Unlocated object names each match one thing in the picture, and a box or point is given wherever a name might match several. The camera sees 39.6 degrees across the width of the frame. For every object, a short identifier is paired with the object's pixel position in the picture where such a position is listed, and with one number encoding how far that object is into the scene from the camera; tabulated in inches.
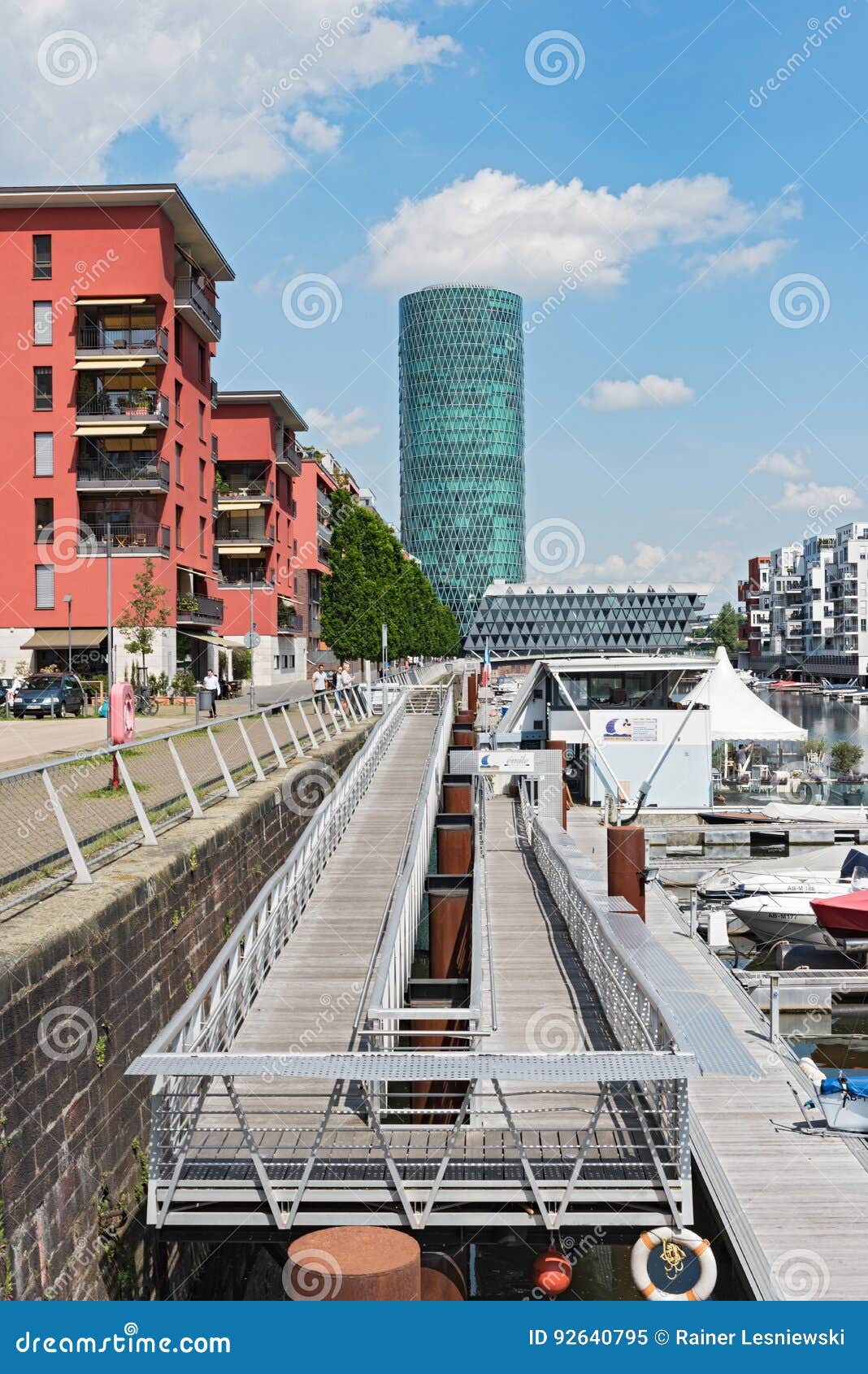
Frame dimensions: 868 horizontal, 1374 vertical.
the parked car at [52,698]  1300.4
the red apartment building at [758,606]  7431.1
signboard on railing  1002.7
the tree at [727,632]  7578.7
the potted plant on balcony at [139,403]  1780.3
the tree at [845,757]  1930.4
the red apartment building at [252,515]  2484.0
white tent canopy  1432.1
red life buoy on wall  573.3
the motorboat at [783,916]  978.7
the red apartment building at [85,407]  1743.4
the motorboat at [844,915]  924.6
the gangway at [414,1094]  317.7
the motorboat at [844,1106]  497.4
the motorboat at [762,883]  1038.4
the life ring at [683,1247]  331.6
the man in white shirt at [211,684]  1542.8
